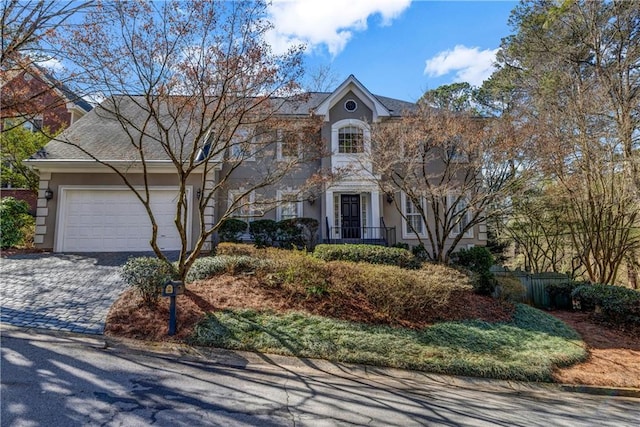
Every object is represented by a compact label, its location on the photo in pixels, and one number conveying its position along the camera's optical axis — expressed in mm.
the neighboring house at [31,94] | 6660
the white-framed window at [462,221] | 13547
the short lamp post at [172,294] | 5660
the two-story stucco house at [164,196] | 11789
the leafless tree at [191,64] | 6551
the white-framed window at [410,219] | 14227
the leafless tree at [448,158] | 9602
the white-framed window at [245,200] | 12797
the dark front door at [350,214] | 14008
